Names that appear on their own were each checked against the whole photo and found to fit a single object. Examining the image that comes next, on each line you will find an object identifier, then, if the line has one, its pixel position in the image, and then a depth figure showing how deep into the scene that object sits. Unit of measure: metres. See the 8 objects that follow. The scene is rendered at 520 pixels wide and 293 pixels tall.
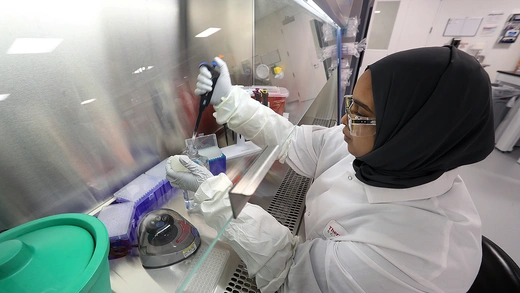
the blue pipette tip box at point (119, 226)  0.59
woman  0.57
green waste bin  0.28
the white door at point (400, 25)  5.02
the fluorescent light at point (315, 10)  1.22
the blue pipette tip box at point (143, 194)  0.72
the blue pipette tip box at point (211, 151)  0.87
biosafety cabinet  0.52
